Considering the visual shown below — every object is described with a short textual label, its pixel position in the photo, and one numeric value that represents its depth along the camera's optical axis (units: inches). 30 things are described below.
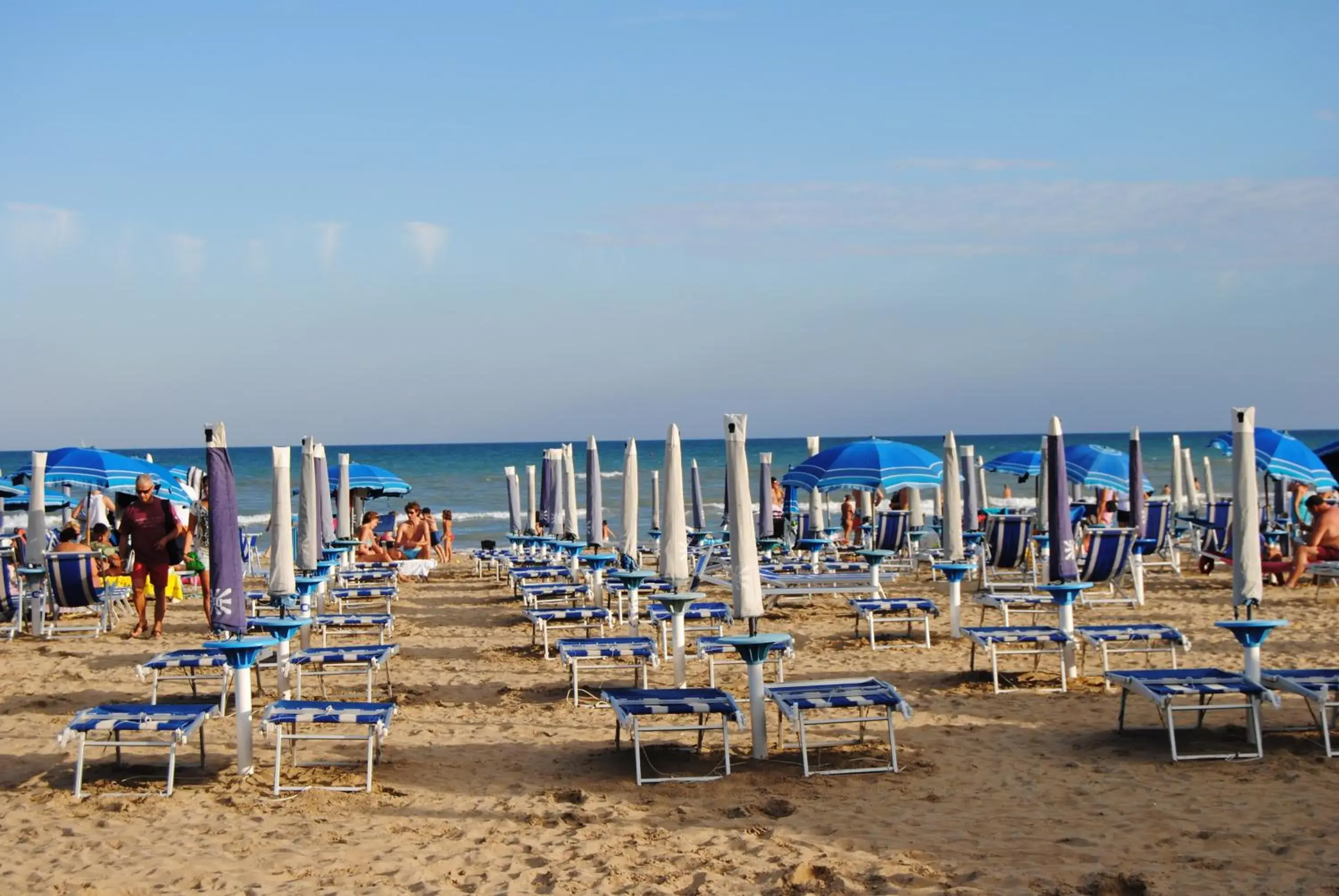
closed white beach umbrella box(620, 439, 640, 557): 483.2
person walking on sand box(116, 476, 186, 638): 420.2
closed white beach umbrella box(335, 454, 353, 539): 673.6
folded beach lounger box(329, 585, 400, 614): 484.1
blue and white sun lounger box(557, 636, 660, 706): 321.1
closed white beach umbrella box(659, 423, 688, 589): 346.6
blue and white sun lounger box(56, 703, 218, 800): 236.7
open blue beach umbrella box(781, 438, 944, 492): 549.3
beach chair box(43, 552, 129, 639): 418.6
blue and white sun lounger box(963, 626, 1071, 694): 333.4
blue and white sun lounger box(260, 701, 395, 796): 242.4
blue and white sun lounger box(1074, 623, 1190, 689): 329.8
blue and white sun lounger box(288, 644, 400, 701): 313.6
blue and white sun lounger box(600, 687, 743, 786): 250.1
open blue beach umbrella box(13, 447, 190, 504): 513.3
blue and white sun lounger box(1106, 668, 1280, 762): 256.4
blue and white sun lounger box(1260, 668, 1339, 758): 255.3
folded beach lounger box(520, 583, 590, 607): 470.3
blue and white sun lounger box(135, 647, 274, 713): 302.8
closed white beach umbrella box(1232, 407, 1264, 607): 281.3
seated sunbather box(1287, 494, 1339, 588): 492.4
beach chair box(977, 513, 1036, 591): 494.3
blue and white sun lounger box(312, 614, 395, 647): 402.9
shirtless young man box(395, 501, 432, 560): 756.6
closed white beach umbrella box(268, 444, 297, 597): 330.6
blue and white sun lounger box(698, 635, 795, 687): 324.8
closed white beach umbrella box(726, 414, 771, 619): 272.7
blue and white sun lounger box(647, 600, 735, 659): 389.4
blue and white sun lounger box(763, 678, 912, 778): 251.4
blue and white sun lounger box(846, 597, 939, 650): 404.2
